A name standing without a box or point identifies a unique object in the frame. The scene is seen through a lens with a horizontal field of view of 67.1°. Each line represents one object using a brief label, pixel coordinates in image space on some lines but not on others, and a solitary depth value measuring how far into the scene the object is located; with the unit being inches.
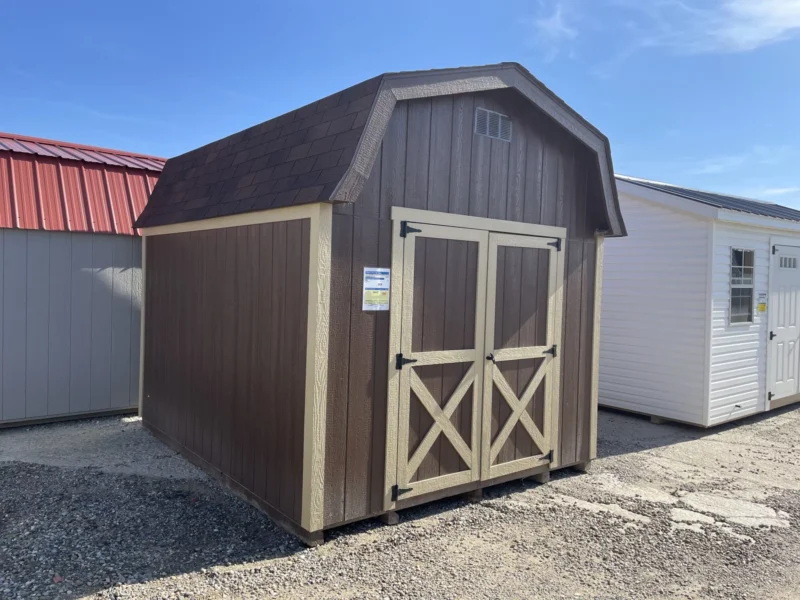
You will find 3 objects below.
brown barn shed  147.3
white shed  273.4
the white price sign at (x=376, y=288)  151.9
